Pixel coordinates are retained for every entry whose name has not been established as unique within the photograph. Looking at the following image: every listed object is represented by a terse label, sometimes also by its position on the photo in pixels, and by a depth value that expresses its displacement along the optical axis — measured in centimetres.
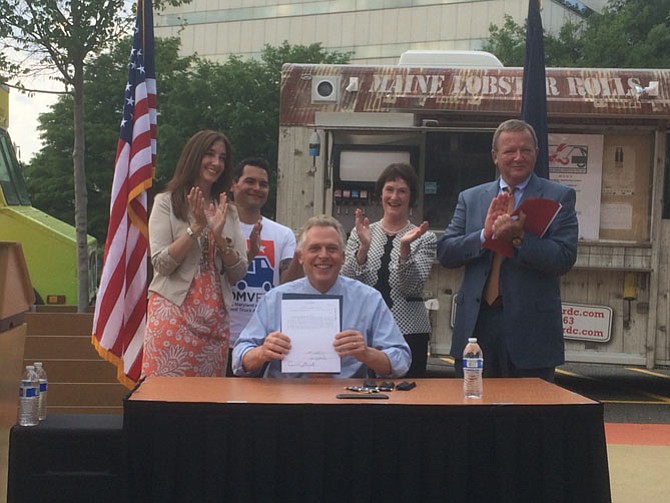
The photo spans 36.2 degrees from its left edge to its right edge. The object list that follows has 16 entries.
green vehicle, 1140
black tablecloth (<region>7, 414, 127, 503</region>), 393
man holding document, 428
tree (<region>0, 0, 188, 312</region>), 1295
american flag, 579
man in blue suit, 475
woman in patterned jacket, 542
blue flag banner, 602
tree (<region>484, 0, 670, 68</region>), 3031
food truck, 895
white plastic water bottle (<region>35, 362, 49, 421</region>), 409
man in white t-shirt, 545
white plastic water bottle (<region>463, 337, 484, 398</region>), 399
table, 371
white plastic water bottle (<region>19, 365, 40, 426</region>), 397
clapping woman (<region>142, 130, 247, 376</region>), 487
